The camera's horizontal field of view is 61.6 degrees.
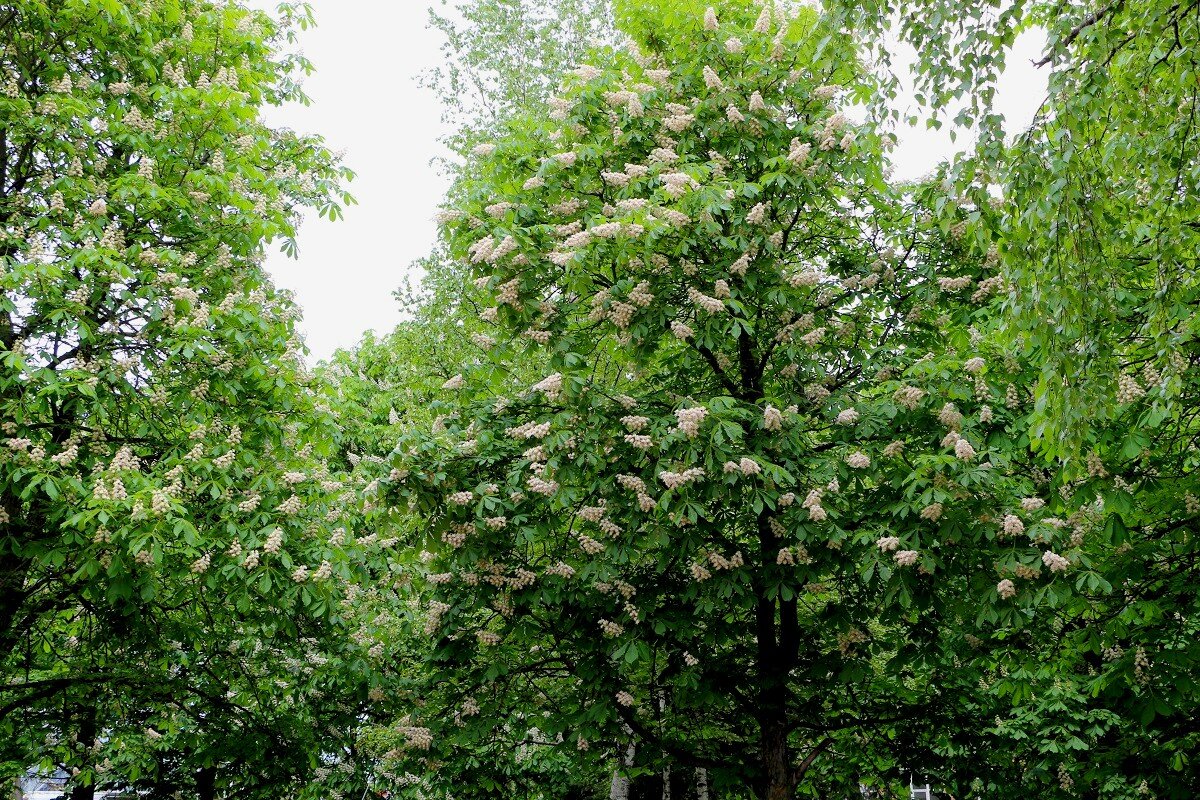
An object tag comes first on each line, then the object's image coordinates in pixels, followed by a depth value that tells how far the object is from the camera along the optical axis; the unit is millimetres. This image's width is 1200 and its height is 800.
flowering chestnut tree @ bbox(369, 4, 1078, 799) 8227
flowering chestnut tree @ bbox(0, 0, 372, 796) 7930
